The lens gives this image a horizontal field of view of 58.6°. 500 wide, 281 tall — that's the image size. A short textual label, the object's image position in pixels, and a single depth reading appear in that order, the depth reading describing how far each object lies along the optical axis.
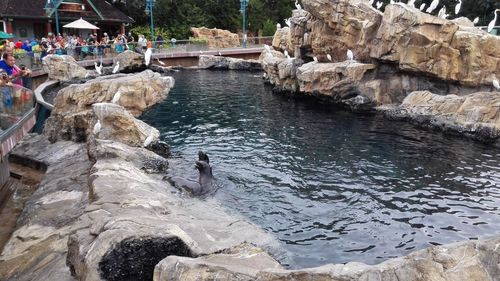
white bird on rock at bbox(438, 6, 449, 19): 21.25
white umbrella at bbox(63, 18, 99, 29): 33.44
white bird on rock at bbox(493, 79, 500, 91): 17.79
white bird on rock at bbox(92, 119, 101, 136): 11.27
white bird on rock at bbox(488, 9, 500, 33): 21.98
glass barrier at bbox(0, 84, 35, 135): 8.27
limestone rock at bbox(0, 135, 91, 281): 6.40
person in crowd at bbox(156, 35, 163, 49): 38.86
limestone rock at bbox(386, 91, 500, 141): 15.84
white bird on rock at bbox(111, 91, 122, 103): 13.08
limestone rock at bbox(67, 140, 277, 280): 5.26
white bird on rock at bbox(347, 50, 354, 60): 22.12
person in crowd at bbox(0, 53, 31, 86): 9.98
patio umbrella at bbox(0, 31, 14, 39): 19.50
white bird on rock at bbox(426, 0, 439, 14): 22.29
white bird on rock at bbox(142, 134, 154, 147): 12.52
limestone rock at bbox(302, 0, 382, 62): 22.23
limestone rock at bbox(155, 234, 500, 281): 4.25
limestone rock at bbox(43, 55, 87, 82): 26.55
